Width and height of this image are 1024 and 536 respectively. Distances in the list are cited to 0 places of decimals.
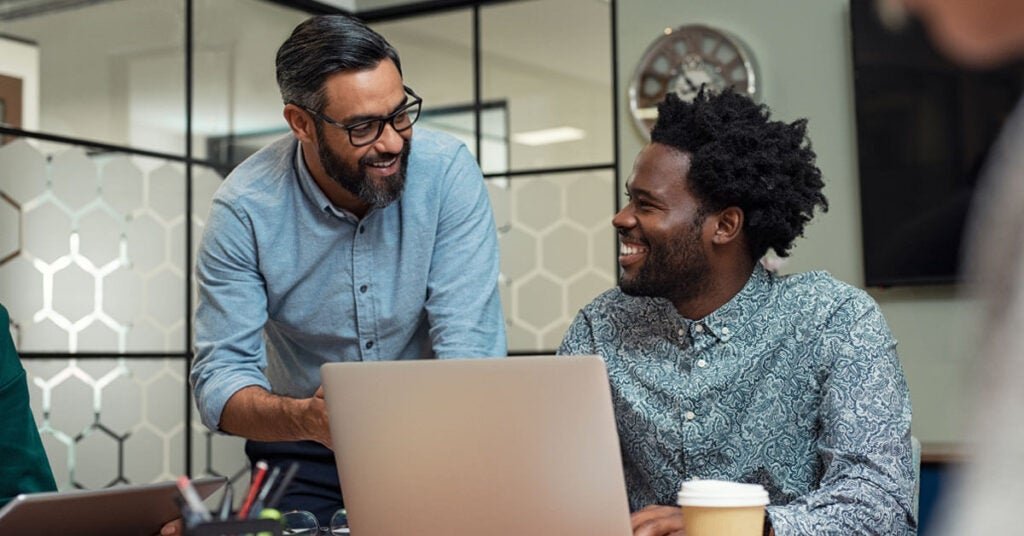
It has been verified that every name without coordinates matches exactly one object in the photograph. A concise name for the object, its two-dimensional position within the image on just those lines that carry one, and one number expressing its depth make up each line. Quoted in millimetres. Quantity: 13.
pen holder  1004
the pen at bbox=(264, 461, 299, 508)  1105
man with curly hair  1673
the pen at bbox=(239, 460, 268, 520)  1074
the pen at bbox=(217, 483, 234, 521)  1066
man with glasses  2035
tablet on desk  1424
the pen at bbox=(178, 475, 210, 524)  1021
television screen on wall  4094
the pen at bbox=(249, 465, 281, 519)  1081
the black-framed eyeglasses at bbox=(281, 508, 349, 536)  1650
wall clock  4660
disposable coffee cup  1247
